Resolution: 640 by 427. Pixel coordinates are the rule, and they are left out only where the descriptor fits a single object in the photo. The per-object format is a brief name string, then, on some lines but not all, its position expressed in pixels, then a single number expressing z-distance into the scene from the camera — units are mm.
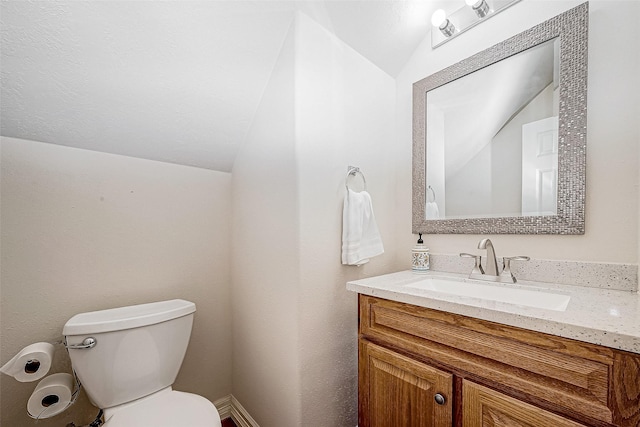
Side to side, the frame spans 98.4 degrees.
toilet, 1021
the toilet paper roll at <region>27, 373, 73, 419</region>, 1012
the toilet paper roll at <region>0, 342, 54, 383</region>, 965
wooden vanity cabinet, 600
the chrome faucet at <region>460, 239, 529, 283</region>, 1107
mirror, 1037
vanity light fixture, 1241
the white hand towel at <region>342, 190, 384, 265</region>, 1265
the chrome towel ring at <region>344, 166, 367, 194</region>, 1344
